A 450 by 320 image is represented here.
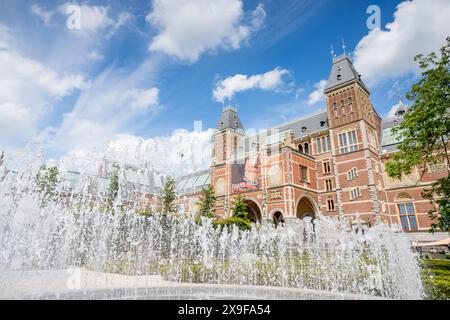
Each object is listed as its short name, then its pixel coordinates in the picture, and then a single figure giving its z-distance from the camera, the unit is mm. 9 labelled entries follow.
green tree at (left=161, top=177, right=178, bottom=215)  27892
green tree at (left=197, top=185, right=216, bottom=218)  30111
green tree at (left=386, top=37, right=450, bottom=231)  11461
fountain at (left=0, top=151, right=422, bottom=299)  8203
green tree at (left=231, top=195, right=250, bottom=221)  26391
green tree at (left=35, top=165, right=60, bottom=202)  26283
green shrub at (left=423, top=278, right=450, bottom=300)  7253
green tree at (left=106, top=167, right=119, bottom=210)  29620
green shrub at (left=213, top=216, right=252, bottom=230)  21953
